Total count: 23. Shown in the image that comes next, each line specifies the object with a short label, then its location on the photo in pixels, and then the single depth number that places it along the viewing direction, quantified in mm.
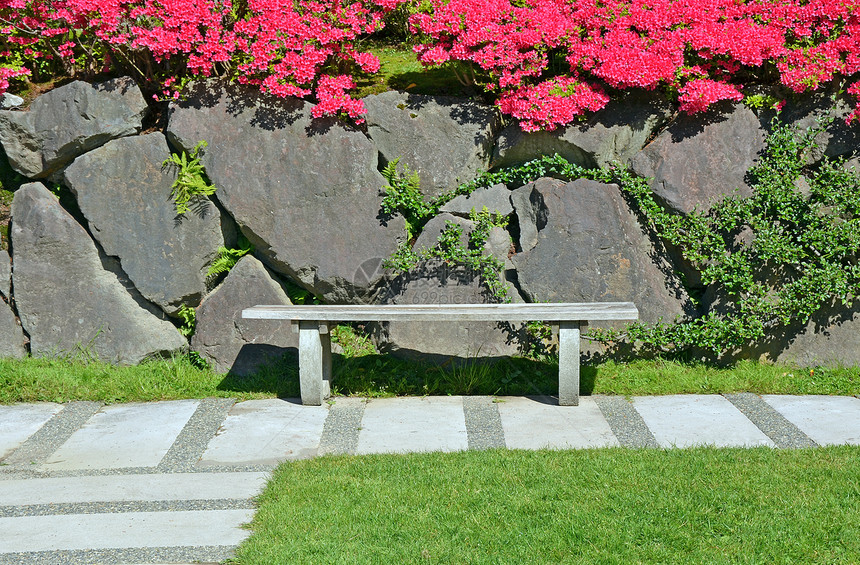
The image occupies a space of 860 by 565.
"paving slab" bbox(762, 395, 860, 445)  4637
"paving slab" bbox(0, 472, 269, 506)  3980
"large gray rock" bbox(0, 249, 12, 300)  6266
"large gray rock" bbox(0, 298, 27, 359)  6230
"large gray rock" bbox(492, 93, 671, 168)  6055
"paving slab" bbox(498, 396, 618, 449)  4664
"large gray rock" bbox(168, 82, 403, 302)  6141
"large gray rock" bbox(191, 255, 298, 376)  6203
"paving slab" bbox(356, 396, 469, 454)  4684
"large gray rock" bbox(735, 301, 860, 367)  5863
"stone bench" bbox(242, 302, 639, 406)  5223
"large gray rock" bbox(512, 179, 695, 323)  6008
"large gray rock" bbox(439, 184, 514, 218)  6246
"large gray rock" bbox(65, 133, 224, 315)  6129
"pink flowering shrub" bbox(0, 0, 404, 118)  6023
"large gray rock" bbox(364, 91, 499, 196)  6223
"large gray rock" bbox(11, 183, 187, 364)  6160
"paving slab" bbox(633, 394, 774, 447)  4633
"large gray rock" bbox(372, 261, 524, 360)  6113
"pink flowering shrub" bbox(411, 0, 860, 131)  5816
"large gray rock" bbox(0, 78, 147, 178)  6070
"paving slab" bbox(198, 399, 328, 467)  4574
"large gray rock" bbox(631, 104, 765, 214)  5941
